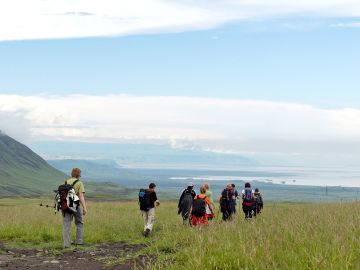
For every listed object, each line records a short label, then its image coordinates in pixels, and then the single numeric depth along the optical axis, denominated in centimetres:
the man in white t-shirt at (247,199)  2266
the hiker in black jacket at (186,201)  1952
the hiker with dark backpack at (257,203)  2290
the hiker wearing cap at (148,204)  1938
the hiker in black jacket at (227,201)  2164
